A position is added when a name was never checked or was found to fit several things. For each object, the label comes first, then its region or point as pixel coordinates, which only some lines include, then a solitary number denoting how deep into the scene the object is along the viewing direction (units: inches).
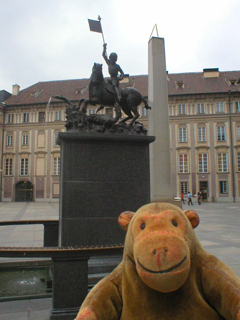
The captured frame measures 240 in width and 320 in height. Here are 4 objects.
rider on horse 236.2
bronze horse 232.2
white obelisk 421.7
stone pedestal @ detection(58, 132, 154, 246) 194.2
